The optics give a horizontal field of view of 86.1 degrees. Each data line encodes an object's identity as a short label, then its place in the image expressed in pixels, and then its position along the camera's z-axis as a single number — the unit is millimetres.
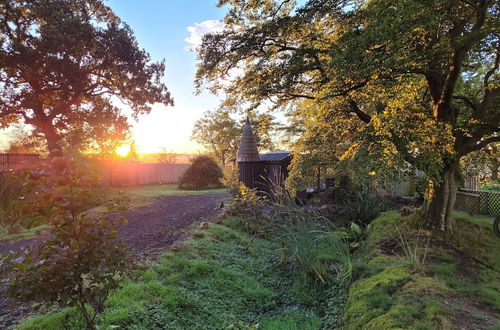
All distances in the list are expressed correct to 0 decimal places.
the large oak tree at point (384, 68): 3750
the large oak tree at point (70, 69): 11008
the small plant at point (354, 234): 5836
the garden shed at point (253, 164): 9367
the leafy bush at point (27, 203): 1732
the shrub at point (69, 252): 1617
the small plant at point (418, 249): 3732
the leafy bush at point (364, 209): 7300
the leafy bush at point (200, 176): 15523
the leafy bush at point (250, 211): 6270
